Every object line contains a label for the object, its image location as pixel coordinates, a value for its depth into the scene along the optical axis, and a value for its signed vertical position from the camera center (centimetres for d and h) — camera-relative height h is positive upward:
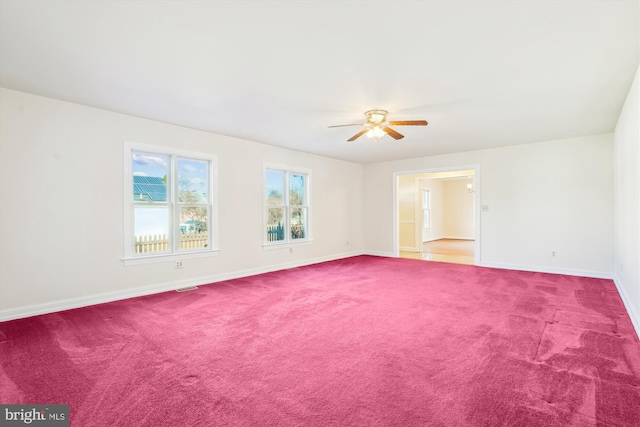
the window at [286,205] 643 +21
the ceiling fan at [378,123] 401 +121
